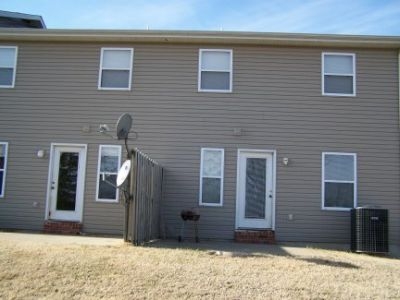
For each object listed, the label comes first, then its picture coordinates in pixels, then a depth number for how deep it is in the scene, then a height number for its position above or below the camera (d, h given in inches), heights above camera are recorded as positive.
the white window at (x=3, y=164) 513.3 +33.3
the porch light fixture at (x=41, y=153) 510.3 +45.6
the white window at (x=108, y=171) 505.0 +30.1
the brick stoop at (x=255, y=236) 475.8 -26.9
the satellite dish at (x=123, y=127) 396.4 +59.4
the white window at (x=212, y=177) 498.3 +28.7
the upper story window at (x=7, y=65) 528.7 +137.8
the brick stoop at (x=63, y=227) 494.6 -27.3
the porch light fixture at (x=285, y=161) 495.2 +47.2
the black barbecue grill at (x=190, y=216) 465.9 -10.6
